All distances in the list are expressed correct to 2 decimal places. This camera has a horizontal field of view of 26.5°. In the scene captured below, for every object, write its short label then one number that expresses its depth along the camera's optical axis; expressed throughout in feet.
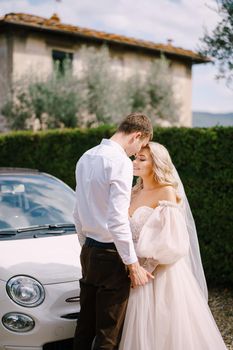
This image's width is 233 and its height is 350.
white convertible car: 12.37
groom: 10.52
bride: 11.49
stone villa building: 62.18
